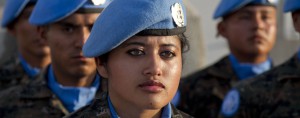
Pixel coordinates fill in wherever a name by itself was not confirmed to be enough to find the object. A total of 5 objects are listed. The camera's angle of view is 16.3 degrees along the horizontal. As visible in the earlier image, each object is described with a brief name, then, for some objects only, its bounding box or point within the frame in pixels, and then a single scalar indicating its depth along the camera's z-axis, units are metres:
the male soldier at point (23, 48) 8.91
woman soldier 5.19
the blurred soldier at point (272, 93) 6.94
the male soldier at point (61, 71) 7.14
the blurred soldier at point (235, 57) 9.01
